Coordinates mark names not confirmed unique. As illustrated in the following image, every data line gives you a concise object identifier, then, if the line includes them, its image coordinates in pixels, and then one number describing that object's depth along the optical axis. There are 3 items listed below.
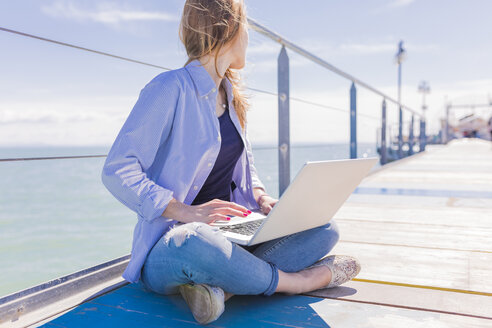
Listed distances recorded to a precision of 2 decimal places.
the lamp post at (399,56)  12.88
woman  0.77
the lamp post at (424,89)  25.62
